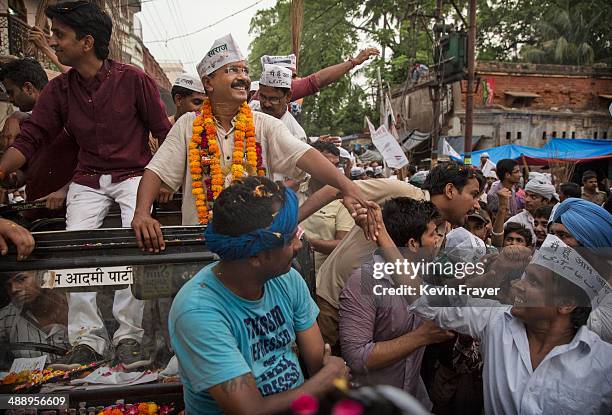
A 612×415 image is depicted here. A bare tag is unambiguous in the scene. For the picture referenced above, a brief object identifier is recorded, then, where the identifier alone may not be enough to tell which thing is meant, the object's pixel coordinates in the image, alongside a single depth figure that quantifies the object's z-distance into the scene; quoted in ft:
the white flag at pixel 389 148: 31.09
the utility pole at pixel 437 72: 61.78
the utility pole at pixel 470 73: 49.28
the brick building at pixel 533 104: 74.13
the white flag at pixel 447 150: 45.11
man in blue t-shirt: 6.17
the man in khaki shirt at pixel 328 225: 14.99
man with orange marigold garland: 10.38
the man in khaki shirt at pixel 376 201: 9.90
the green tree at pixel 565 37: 97.09
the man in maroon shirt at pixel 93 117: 10.86
